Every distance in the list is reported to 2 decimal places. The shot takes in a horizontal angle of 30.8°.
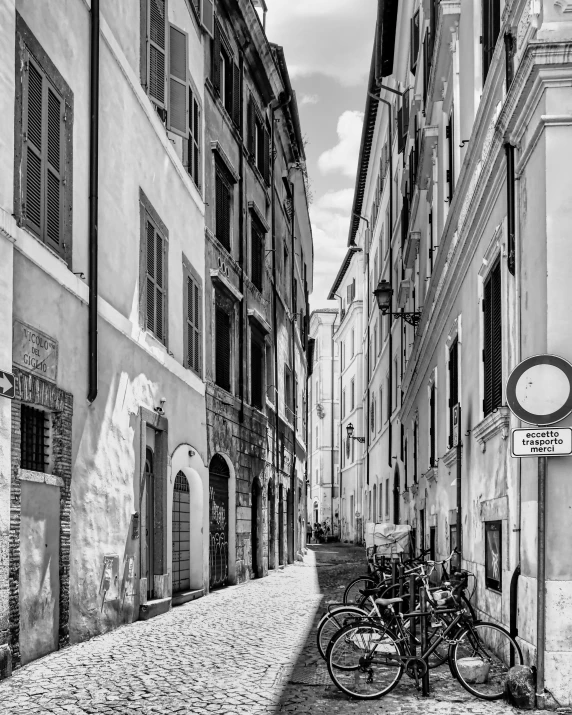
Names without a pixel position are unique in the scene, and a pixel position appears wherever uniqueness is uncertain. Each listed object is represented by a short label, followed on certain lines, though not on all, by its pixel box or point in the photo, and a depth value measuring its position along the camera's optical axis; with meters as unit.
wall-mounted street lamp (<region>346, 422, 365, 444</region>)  45.81
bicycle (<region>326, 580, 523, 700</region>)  7.84
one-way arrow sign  8.45
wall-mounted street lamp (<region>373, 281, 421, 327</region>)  23.28
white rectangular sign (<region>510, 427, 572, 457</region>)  7.30
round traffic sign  7.26
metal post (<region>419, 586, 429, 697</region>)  7.80
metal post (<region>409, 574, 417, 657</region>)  8.02
